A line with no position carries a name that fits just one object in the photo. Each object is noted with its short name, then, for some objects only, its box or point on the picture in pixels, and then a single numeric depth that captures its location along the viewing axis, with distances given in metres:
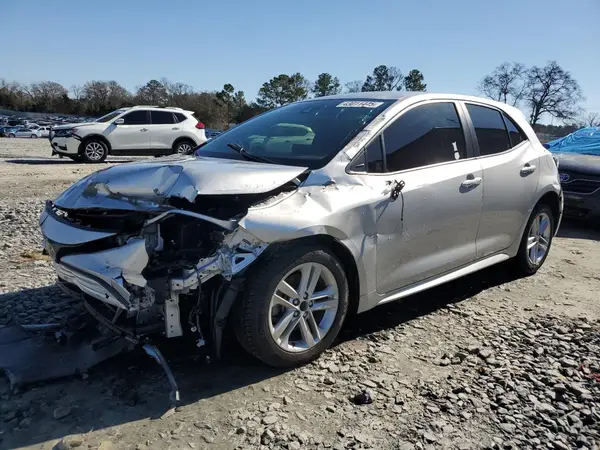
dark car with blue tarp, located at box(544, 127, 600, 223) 7.57
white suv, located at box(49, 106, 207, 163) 14.83
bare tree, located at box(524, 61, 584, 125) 59.78
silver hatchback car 2.74
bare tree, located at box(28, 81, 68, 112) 91.94
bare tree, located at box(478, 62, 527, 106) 62.66
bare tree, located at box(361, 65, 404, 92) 81.12
